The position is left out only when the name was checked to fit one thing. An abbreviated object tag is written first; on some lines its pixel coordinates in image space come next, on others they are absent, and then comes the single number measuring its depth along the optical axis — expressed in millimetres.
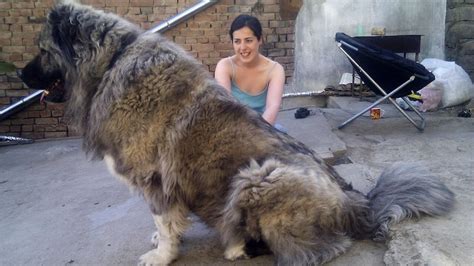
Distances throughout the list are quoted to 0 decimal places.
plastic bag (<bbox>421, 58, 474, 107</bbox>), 5766
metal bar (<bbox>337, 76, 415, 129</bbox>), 4797
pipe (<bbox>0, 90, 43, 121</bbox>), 6738
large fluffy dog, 2326
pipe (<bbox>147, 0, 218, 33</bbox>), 6593
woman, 3621
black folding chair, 4715
